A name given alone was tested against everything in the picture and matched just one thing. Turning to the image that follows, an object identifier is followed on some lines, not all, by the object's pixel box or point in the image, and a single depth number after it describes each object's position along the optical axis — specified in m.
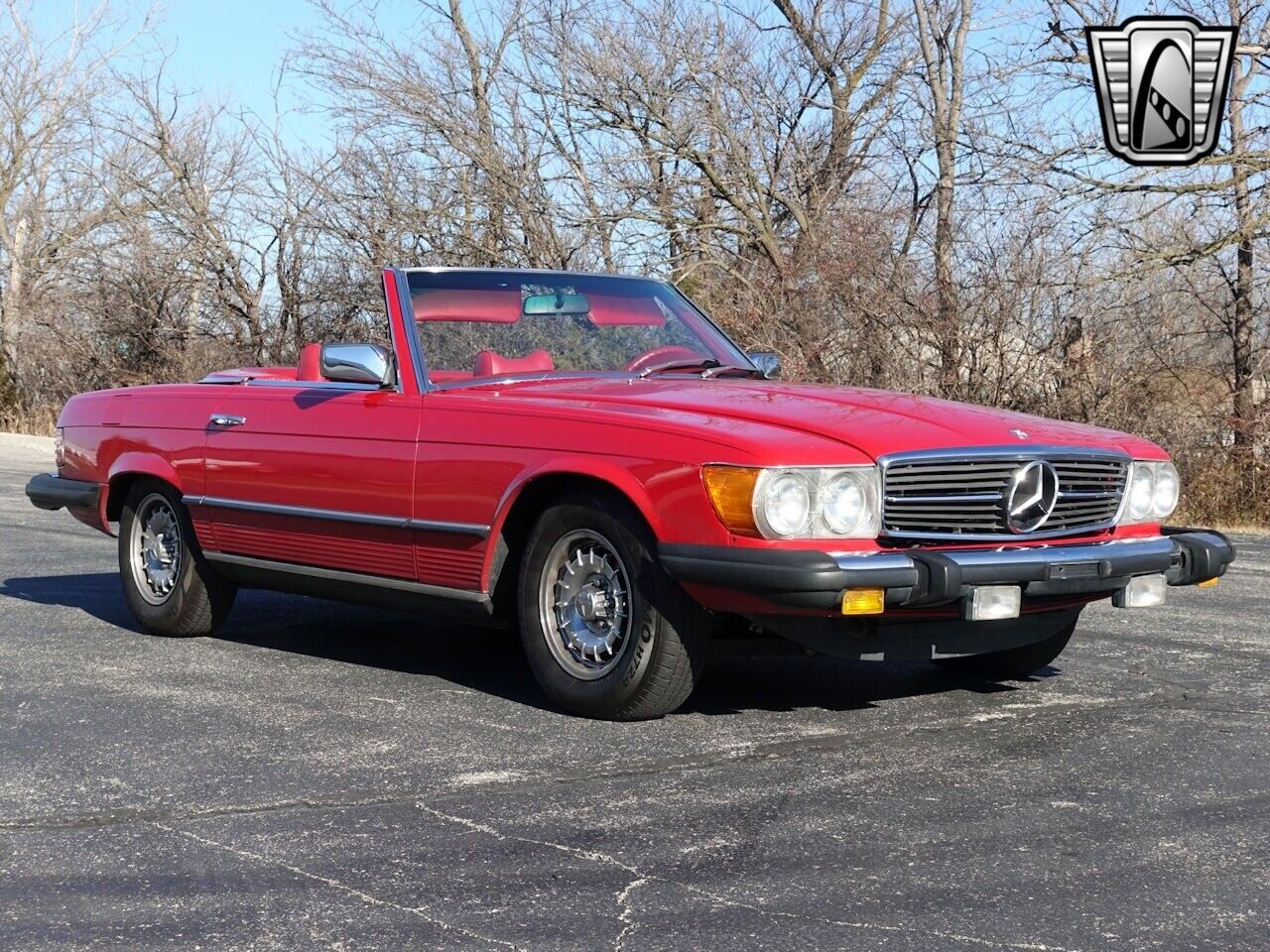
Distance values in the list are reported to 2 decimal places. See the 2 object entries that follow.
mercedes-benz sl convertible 5.44
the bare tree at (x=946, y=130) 15.56
